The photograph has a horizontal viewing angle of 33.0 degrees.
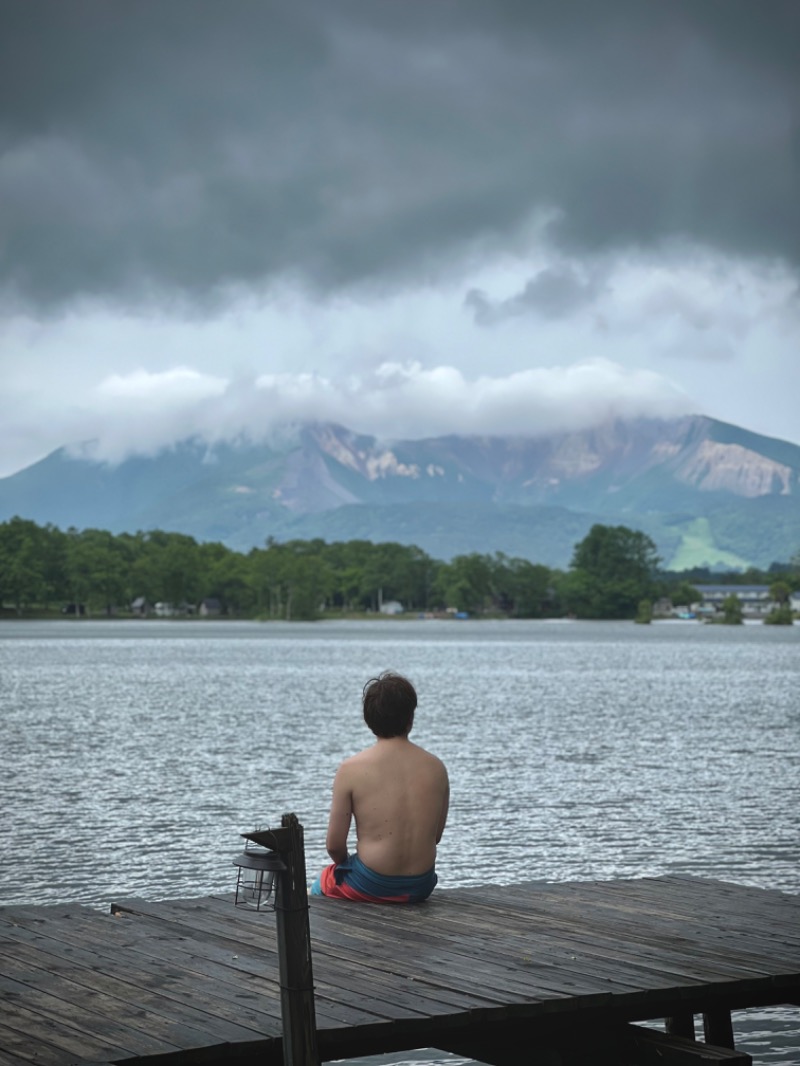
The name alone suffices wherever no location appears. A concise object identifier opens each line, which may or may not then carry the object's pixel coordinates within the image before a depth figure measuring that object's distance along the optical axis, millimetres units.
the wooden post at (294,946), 6441
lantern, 6520
